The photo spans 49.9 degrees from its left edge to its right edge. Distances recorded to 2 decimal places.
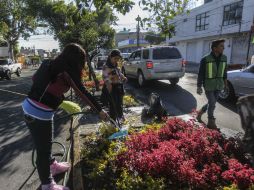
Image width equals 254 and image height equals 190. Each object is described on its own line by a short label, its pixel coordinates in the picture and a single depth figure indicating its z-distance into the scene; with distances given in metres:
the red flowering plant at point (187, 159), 3.09
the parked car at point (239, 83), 8.23
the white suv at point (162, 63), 11.93
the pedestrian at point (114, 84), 5.55
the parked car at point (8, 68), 21.42
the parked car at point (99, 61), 29.78
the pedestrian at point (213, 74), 5.78
